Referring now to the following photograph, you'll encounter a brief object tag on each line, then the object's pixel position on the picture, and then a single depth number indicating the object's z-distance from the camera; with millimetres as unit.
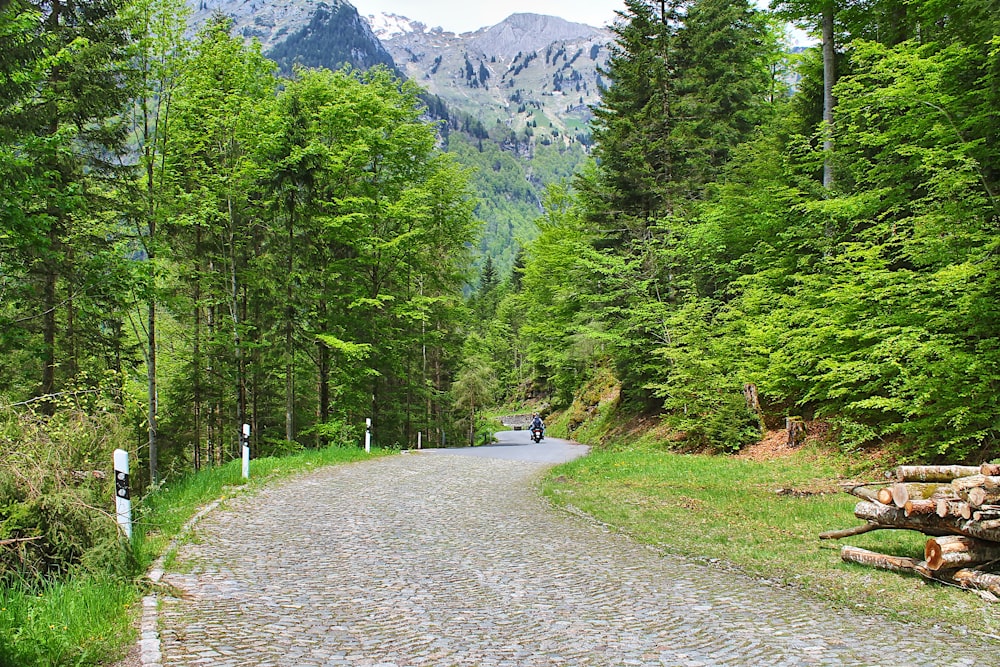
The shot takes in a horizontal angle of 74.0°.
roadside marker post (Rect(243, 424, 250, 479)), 13727
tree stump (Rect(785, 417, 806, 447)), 16875
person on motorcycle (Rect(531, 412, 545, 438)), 36188
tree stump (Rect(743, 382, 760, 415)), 19141
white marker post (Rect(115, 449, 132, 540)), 6793
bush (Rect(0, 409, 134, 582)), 6020
